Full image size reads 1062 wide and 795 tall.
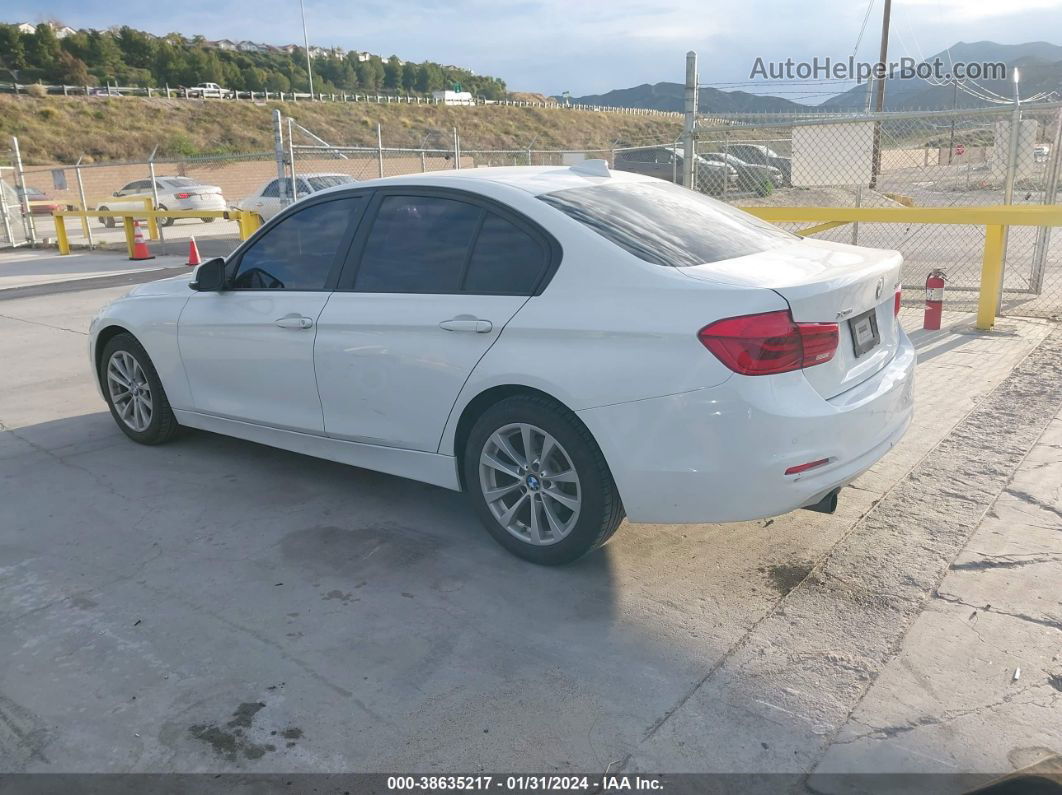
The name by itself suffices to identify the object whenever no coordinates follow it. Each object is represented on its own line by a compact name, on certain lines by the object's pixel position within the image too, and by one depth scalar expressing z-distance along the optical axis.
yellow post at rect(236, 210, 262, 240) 14.22
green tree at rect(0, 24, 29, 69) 77.31
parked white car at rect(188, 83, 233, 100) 72.06
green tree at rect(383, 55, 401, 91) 119.31
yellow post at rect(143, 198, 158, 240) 16.44
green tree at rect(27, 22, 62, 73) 77.19
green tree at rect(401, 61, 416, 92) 120.19
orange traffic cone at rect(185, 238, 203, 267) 15.14
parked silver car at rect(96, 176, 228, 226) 26.55
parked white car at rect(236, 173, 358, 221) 18.61
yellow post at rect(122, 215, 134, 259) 17.11
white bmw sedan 3.22
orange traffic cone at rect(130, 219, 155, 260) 17.50
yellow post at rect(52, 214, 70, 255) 18.92
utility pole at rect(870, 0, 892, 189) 31.02
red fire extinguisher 7.91
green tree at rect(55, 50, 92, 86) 76.31
